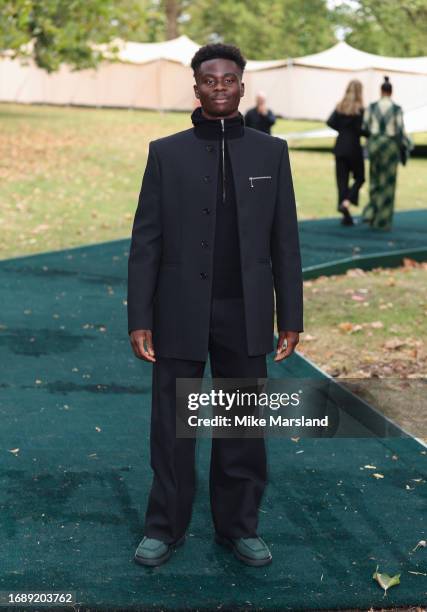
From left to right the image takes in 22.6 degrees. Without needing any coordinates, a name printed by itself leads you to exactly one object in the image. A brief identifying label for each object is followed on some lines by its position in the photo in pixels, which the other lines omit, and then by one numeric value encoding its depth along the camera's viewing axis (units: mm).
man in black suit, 4148
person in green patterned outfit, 14348
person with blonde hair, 14703
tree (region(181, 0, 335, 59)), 71500
